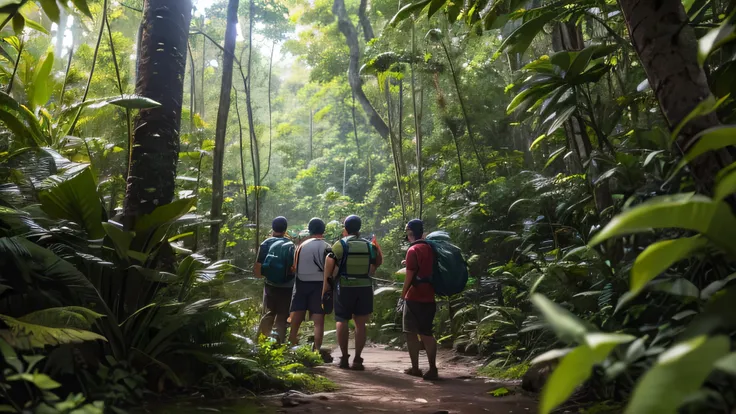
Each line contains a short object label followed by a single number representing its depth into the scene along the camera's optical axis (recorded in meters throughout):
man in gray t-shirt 6.82
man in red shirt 6.16
